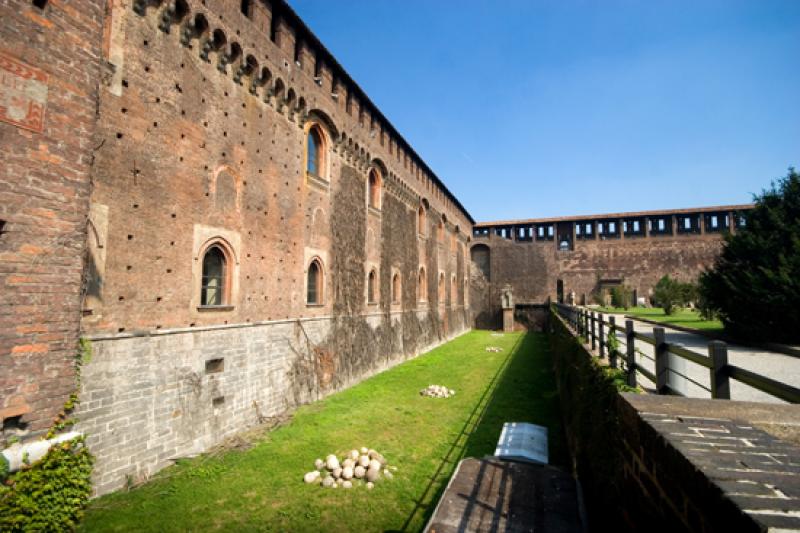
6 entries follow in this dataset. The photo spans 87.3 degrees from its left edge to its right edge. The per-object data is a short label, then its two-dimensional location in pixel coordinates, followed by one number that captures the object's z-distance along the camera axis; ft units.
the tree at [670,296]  82.43
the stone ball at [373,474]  21.17
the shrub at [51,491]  15.02
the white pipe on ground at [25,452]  15.05
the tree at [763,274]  42.04
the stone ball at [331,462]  21.80
